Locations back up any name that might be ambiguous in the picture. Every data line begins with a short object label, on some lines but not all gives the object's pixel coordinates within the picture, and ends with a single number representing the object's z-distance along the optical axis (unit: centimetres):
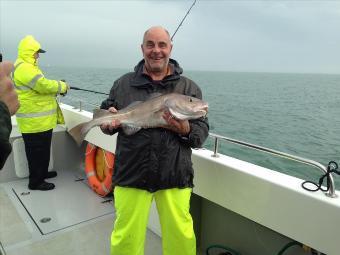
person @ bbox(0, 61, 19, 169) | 103
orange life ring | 490
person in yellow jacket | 474
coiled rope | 243
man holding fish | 263
